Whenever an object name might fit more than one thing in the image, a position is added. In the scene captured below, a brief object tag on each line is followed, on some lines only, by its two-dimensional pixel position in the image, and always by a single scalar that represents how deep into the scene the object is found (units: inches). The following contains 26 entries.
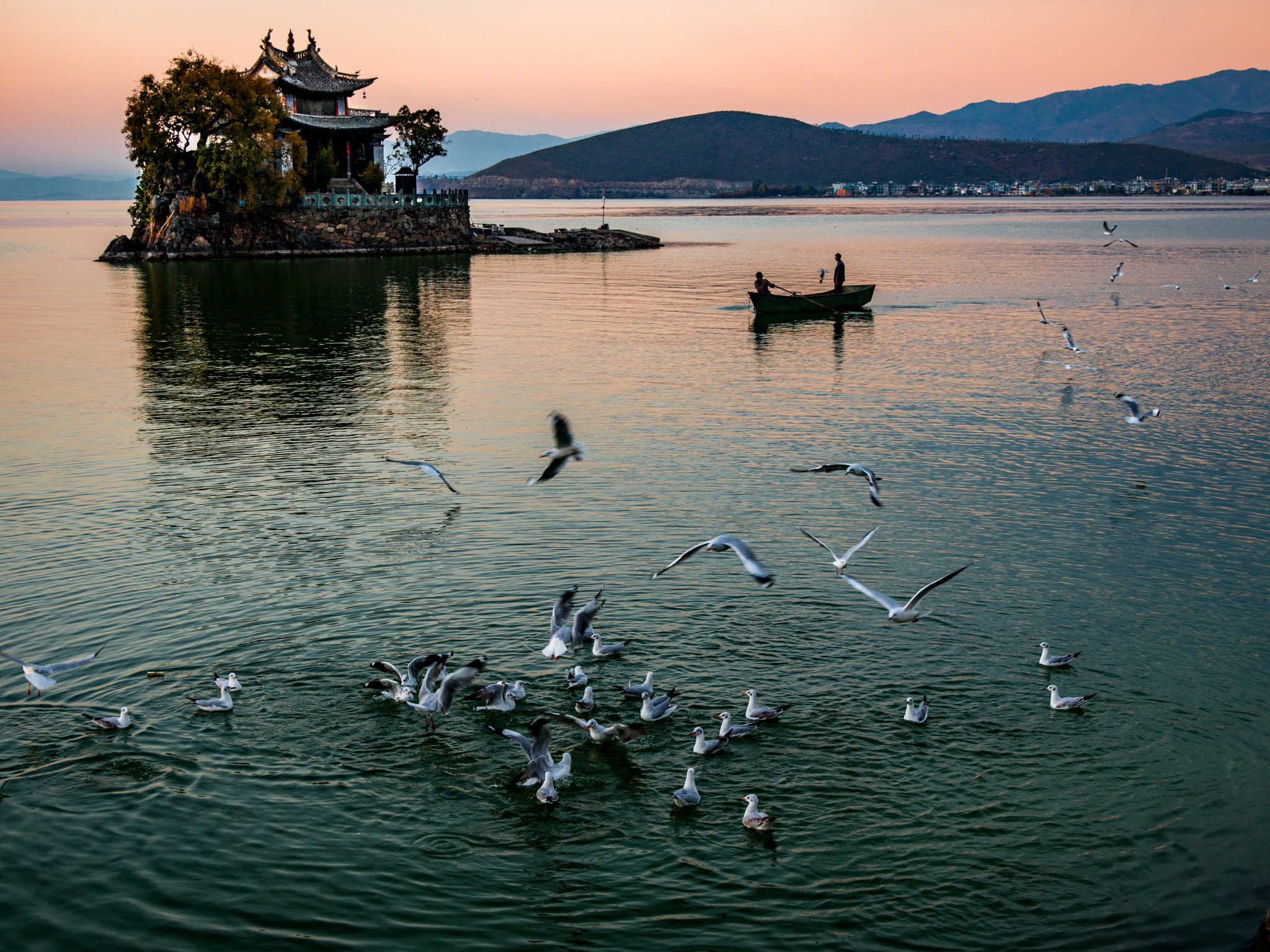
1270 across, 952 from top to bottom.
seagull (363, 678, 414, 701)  437.1
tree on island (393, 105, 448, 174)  3752.5
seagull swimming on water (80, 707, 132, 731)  424.8
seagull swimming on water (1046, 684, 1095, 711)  446.0
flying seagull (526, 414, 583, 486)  470.0
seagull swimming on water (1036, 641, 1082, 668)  481.4
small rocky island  2947.8
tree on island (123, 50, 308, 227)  2854.3
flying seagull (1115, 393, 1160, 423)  818.7
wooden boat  1775.3
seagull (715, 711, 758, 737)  411.5
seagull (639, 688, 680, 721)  425.1
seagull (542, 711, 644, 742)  402.6
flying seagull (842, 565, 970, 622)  411.5
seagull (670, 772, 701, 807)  371.6
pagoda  3427.7
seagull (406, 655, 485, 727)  412.8
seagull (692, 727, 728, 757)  404.5
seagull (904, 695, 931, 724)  431.8
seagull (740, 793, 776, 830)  358.3
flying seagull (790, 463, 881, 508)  467.5
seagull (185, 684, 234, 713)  436.1
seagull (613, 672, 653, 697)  441.1
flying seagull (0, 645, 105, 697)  406.0
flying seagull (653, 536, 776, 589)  374.9
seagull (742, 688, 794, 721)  423.2
